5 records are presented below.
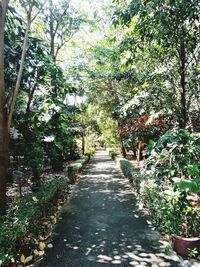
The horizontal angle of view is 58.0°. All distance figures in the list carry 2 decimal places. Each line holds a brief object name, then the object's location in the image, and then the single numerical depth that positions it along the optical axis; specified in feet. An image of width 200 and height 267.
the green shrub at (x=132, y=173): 23.18
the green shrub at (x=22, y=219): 9.64
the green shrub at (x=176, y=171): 11.68
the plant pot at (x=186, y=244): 11.03
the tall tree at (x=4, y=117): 13.49
